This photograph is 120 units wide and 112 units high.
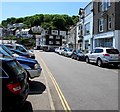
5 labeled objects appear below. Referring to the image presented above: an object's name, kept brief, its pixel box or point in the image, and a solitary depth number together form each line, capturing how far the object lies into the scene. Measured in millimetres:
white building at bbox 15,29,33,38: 155500
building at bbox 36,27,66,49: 120188
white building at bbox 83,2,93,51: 43594
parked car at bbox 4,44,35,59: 21381
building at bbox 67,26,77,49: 63147
